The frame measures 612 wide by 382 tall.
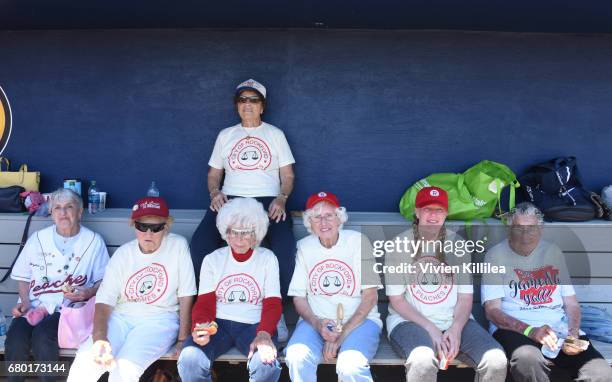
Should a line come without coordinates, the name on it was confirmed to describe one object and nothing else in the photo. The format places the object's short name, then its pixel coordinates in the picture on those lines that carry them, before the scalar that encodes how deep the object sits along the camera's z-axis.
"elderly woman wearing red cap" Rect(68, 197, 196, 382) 2.90
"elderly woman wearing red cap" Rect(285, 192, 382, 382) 2.86
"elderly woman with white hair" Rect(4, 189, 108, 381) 3.13
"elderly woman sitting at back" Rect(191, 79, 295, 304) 3.54
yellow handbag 4.02
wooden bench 3.63
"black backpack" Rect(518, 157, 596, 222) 3.69
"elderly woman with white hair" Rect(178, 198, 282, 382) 2.82
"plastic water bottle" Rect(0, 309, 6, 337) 3.21
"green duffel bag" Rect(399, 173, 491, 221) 3.66
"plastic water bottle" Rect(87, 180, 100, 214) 3.97
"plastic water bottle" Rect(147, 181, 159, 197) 4.03
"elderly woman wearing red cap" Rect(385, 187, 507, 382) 2.77
